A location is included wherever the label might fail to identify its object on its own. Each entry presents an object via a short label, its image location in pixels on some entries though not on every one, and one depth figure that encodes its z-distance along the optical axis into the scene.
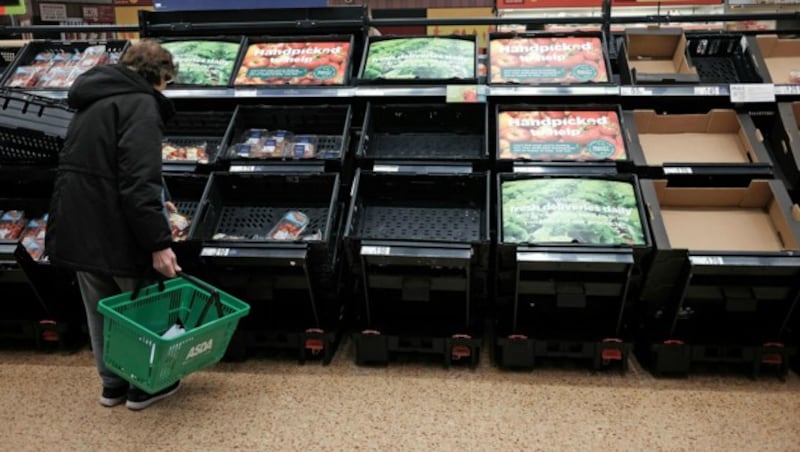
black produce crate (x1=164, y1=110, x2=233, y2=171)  3.47
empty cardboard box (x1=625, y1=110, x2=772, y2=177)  3.03
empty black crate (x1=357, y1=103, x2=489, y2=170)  3.28
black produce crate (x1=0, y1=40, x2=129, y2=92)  3.71
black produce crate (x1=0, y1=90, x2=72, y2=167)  2.88
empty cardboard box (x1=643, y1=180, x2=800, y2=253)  2.78
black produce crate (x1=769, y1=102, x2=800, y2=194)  2.93
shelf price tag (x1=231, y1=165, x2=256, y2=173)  3.05
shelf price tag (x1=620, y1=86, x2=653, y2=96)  3.06
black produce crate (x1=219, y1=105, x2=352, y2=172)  3.21
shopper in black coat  2.26
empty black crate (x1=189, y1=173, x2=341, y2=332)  2.75
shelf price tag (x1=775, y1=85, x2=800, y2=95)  3.03
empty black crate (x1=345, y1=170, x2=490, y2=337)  2.68
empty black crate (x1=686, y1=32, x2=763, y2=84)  3.40
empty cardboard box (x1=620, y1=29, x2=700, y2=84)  3.40
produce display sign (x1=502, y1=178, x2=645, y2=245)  2.70
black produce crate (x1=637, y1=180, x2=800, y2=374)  2.59
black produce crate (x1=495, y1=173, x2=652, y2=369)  2.60
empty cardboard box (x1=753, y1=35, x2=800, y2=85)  3.44
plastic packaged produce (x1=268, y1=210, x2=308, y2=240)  3.00
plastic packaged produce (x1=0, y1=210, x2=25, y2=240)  3.21
